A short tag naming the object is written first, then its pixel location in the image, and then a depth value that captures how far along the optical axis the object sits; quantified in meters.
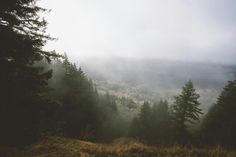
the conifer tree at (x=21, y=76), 13.05
